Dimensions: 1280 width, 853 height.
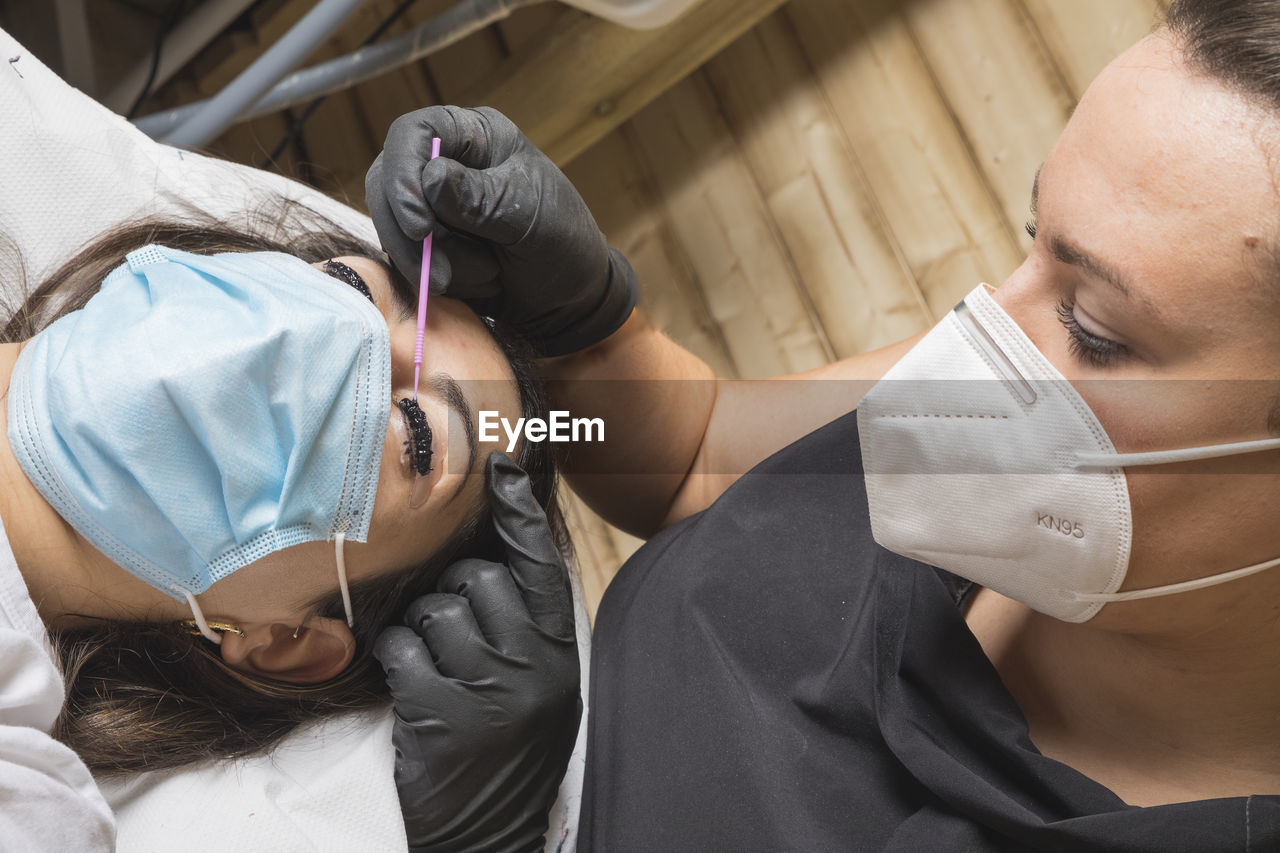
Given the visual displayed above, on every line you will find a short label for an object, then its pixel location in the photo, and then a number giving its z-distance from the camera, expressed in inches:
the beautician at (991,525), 17.7
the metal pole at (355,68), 28.3
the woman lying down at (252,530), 19.6
